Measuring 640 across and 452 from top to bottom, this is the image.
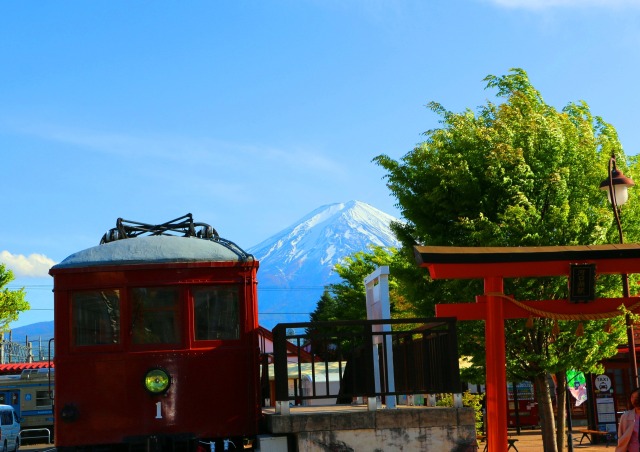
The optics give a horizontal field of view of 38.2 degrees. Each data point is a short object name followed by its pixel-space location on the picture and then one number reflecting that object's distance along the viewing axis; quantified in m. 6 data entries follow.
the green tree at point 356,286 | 40.51
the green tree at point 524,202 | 19.67
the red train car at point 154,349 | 10.81
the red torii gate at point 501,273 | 11.55
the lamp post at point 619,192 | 15.57
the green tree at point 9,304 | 43.84
